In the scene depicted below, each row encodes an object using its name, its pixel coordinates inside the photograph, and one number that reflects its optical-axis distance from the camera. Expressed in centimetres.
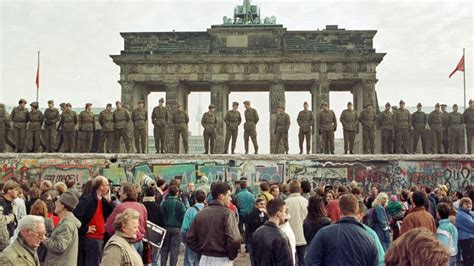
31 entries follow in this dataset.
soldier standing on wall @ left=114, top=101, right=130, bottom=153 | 2084
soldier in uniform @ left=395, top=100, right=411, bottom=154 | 2108
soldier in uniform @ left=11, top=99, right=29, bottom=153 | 2061
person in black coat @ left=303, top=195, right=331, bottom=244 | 820
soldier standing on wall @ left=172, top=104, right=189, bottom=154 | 2128
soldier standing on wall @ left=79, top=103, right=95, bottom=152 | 2100
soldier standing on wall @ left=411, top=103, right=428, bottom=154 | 2122
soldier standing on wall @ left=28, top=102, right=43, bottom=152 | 2086
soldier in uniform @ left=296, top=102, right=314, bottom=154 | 2069
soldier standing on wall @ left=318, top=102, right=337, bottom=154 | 2053
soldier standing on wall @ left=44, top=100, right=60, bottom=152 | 2092
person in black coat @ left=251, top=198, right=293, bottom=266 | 644
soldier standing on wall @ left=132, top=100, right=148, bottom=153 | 2123
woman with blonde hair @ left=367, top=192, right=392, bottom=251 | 1021
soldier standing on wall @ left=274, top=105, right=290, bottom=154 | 2084
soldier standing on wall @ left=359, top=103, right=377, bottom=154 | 2108
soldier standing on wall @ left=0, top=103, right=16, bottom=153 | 2123
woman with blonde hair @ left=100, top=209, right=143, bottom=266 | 520
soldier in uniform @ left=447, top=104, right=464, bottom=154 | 2117
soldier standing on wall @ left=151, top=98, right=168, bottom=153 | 2116
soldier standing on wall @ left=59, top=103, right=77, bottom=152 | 2089
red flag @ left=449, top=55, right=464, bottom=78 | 2937
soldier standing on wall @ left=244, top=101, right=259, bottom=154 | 2072
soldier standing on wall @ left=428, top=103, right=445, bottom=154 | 2117
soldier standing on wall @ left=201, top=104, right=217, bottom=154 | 2097
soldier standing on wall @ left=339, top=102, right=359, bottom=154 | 2077
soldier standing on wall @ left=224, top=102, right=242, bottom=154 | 2073
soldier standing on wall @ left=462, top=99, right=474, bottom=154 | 2097
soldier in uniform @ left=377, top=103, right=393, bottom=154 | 2088
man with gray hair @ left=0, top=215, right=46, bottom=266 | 542
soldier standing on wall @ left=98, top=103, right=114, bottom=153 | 2088
